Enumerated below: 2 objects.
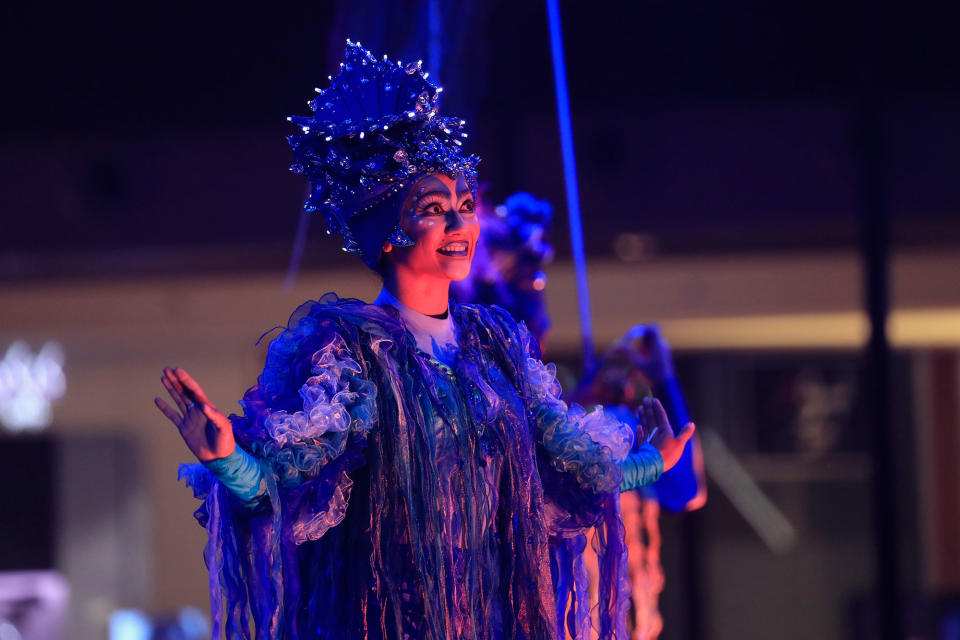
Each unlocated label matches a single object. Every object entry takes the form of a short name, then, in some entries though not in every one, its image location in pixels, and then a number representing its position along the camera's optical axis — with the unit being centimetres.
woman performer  684
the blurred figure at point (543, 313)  833
